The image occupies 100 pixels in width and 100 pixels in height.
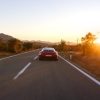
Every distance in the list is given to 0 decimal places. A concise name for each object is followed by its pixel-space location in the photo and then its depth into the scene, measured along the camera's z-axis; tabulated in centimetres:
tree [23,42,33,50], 3292
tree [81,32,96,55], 1812
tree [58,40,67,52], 3034
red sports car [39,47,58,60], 1126
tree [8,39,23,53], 2329
